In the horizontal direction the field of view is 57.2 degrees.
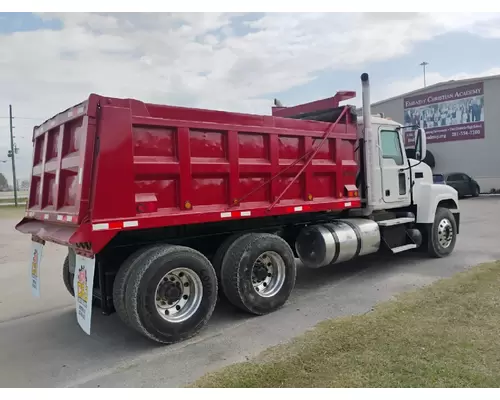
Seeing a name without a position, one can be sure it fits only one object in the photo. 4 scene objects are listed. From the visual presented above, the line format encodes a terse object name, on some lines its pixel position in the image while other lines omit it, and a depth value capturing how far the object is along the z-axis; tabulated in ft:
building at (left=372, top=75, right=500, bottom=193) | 88.43
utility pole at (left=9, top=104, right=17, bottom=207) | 120.57
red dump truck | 15.07
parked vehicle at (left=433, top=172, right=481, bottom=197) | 82.17
